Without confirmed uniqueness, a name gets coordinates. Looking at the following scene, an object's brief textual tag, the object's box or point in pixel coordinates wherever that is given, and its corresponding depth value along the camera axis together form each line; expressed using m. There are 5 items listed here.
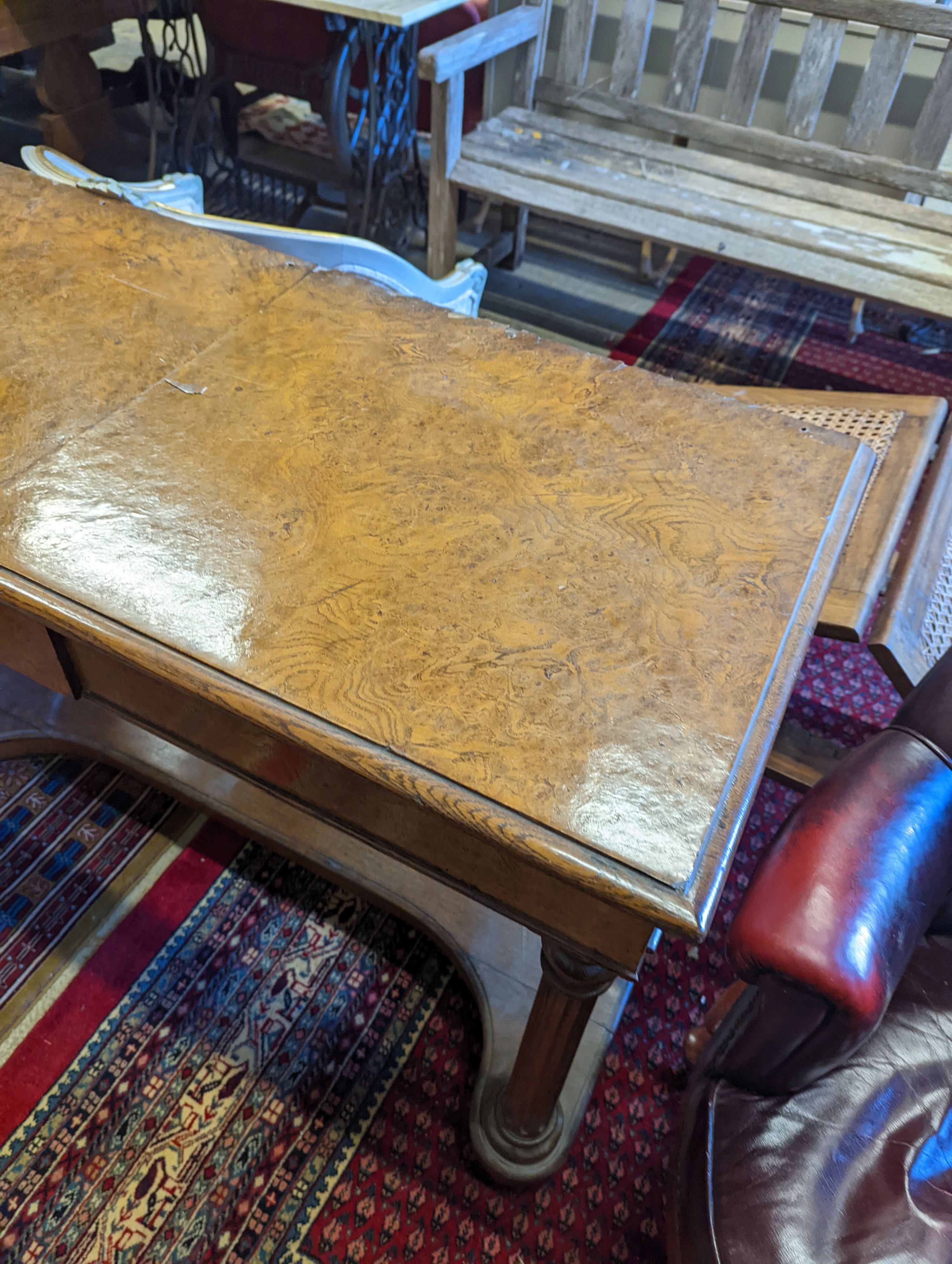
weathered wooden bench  1.99
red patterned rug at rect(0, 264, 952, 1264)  1.05
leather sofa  0.67
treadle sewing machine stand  2.53
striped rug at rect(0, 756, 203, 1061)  1.27
